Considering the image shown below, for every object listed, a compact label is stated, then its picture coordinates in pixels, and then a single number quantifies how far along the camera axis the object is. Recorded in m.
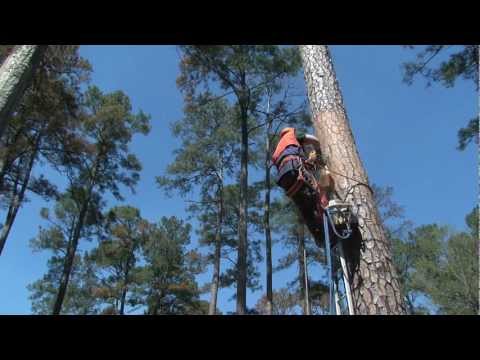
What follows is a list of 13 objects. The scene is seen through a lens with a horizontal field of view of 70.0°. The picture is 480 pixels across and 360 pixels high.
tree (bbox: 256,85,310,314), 12.30
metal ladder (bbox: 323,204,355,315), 2.24
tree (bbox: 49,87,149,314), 12.79
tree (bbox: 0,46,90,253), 10.30
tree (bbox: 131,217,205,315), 18.11
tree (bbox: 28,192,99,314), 16.04
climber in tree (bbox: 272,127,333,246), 2.74
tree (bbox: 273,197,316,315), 15.06
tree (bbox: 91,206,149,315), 18.06
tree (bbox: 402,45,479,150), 7.95
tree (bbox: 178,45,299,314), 10.38
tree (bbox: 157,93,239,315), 12.94
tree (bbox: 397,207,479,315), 14.53
